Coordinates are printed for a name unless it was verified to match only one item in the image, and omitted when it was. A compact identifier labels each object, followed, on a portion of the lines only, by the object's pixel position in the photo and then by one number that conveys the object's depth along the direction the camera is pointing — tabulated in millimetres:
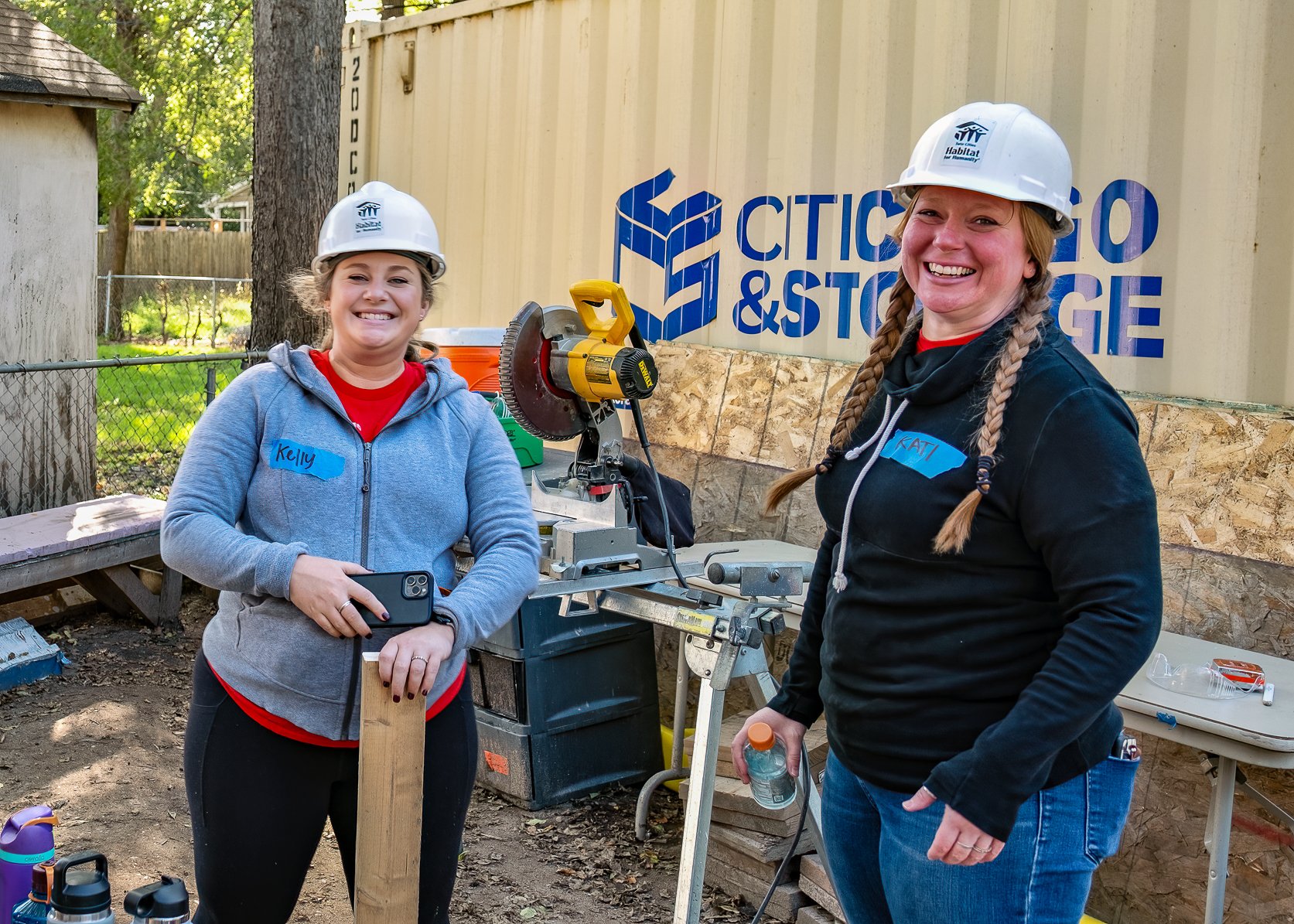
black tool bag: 3445
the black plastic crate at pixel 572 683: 4660
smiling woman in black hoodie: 1573
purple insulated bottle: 2152
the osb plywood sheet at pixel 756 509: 4980
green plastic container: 4184
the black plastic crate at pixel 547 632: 4617
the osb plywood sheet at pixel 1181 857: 3471
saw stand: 2994
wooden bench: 5645
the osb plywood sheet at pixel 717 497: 5148
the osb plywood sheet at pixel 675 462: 5332
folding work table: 2795
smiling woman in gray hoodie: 2125
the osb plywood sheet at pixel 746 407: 5070
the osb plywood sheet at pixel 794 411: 4863
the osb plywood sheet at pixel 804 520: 4816
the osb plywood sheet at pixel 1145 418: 3879
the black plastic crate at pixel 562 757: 4656
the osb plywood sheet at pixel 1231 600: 3531
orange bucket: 4520
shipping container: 3756
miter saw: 3191
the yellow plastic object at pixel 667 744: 5011
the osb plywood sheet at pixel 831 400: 4762
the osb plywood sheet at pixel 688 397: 5273
